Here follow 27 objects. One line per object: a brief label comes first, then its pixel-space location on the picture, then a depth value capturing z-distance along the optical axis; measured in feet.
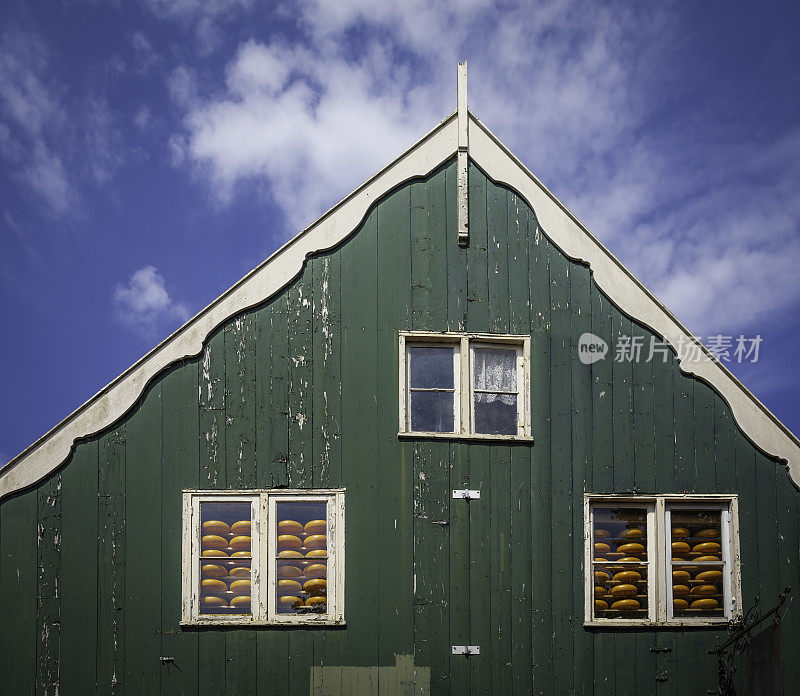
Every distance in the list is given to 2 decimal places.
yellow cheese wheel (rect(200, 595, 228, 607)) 29.68
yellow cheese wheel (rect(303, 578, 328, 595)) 29.94
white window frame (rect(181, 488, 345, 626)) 29.43
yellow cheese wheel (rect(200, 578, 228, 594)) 29.78
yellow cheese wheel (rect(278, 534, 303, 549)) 30.07
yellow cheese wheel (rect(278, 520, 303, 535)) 30.09
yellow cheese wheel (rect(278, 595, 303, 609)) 29.84
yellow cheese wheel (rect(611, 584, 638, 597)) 31.30
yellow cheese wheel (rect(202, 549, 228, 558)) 29.71
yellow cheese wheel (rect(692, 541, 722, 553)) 31.99
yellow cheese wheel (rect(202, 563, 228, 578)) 29.81
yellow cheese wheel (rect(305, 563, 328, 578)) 29.99
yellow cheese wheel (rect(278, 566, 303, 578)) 29.94
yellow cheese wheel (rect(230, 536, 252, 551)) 29.91
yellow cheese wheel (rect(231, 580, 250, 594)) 29.81
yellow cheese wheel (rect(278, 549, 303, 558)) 29.87
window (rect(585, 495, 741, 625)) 31.30
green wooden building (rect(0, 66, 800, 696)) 29.35
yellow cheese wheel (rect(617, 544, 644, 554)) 31.78
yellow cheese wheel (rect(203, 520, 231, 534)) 29.91
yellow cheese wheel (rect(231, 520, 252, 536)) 30.01
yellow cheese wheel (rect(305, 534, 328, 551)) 30.12
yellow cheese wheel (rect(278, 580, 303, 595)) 29.91
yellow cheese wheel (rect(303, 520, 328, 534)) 30.19
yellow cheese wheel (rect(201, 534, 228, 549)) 29.85
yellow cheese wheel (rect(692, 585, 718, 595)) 31.71
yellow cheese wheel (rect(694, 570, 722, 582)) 31.68
